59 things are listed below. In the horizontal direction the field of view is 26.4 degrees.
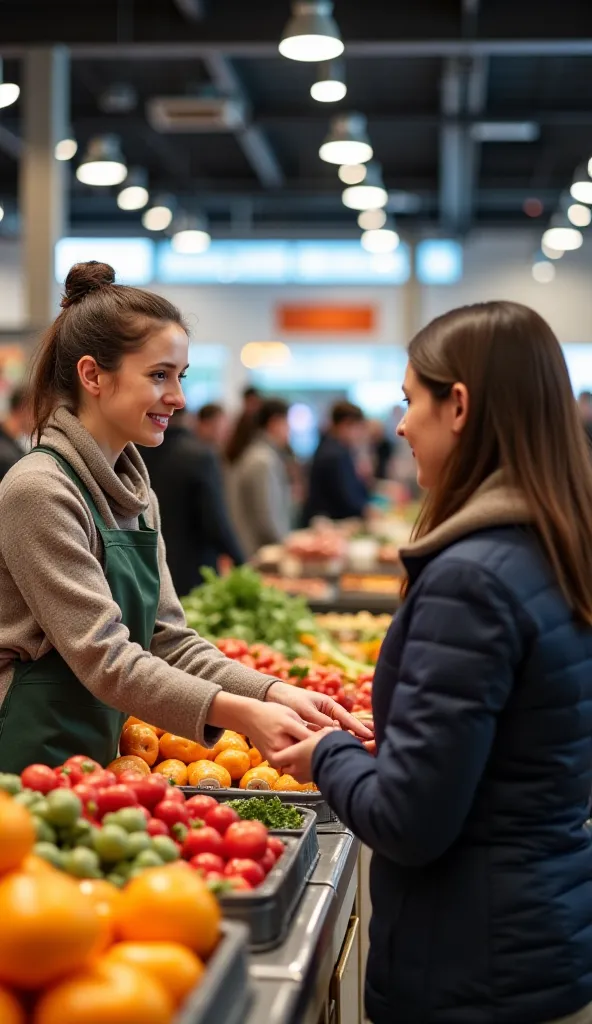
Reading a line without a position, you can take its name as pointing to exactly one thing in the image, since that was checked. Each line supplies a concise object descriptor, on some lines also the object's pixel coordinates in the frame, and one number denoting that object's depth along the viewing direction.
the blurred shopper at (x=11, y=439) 6.32
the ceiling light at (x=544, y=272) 20.98
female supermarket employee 2.41
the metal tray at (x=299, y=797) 2.59
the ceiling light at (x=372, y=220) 16.95
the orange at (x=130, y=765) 2.74
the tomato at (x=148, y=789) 2.07
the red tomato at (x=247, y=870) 1.98
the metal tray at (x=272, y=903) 1.87
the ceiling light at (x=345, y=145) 10.41
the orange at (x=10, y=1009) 1.46
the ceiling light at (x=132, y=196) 13.88
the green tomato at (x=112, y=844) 1.79
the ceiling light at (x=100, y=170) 10.66
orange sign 21.45
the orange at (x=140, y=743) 2.97
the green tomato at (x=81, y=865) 1.74
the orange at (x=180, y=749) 3.05
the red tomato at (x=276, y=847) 2.15
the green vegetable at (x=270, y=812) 2.39
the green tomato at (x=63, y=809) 1.81
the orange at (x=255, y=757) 3.17
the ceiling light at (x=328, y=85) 9.05
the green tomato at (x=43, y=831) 1.79
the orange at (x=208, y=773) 2.88
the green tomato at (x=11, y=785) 1.97
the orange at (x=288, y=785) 2.92
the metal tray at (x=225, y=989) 1.43
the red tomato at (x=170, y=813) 2.05
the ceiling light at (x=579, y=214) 15.64
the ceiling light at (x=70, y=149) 14.33
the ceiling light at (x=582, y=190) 12.88
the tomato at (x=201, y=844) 2.04
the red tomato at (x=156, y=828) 1.95
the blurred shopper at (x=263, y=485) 9.70
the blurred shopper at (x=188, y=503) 7.06
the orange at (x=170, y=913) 1.60
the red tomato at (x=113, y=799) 1.99
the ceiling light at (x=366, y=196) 12.28
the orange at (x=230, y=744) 3.09
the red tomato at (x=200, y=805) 2.19
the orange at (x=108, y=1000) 1.42
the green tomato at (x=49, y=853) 1.73
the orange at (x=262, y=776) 2.93
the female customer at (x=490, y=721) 1.78
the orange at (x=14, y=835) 1.64
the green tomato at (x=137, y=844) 1.82
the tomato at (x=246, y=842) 2.03
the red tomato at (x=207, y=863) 1.97
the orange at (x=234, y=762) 3.02
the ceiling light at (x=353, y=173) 12.71
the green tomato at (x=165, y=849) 1.84
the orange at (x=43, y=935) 1.47
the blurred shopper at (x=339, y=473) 11.48
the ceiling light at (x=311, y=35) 7.43
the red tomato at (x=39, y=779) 2.03
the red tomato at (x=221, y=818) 2.15
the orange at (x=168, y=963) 1.53
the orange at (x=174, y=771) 2.90
